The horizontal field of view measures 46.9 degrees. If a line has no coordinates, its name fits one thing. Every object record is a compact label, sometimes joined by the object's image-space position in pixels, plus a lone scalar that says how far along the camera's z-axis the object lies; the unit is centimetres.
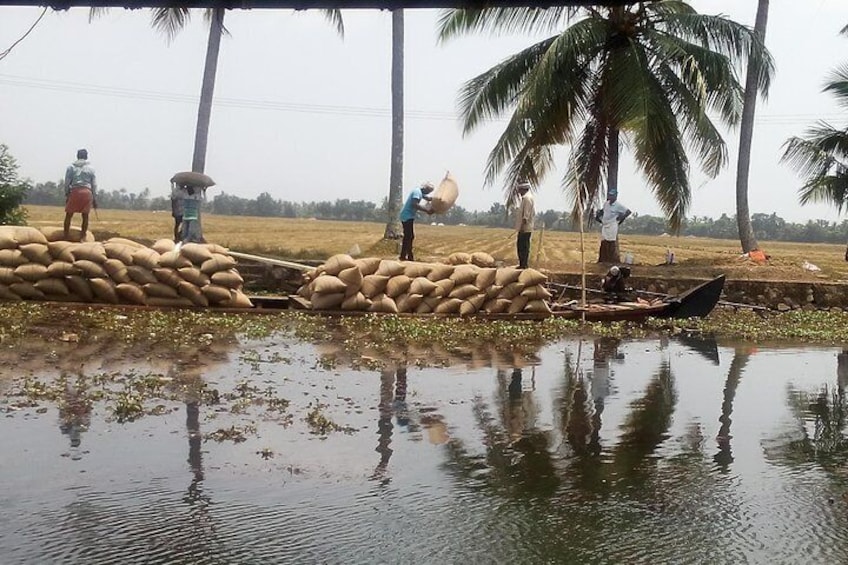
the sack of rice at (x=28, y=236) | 1276
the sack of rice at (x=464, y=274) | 1386
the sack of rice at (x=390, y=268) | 1366
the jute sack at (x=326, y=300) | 1336
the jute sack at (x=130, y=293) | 1279
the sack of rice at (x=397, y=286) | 1365
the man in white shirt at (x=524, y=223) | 1590
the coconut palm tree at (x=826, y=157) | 2083
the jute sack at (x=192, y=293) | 1298
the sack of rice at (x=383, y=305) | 1349
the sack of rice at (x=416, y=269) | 1385
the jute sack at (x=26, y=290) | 1269
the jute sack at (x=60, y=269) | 1267
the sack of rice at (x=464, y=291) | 1383
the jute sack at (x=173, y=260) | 1297
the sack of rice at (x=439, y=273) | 1391
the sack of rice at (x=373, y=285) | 1351
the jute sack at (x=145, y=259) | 1291
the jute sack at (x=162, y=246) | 1319
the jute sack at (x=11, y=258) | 1269
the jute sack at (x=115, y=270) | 1280
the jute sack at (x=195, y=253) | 1309
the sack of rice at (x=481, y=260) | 1498
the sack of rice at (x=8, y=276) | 1264
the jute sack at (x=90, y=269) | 1272
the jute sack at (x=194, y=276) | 1302
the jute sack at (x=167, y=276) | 1294
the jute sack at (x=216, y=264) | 1312
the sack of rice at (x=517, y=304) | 1399
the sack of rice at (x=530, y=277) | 1401
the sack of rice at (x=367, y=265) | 1360
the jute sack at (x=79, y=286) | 1272
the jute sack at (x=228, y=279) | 1316
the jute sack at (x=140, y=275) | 1290
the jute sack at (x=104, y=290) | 1270
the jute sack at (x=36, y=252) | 1273
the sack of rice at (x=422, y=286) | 1367
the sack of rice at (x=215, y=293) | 1308
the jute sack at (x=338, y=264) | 1344
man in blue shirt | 1591
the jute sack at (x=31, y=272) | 1266
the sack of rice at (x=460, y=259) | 1498
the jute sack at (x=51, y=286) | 1269
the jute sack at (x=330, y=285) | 1326
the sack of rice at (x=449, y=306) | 1374
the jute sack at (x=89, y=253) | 1278
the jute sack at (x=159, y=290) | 1295
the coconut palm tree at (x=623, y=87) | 1842
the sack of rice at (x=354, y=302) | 1341
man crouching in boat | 1546
